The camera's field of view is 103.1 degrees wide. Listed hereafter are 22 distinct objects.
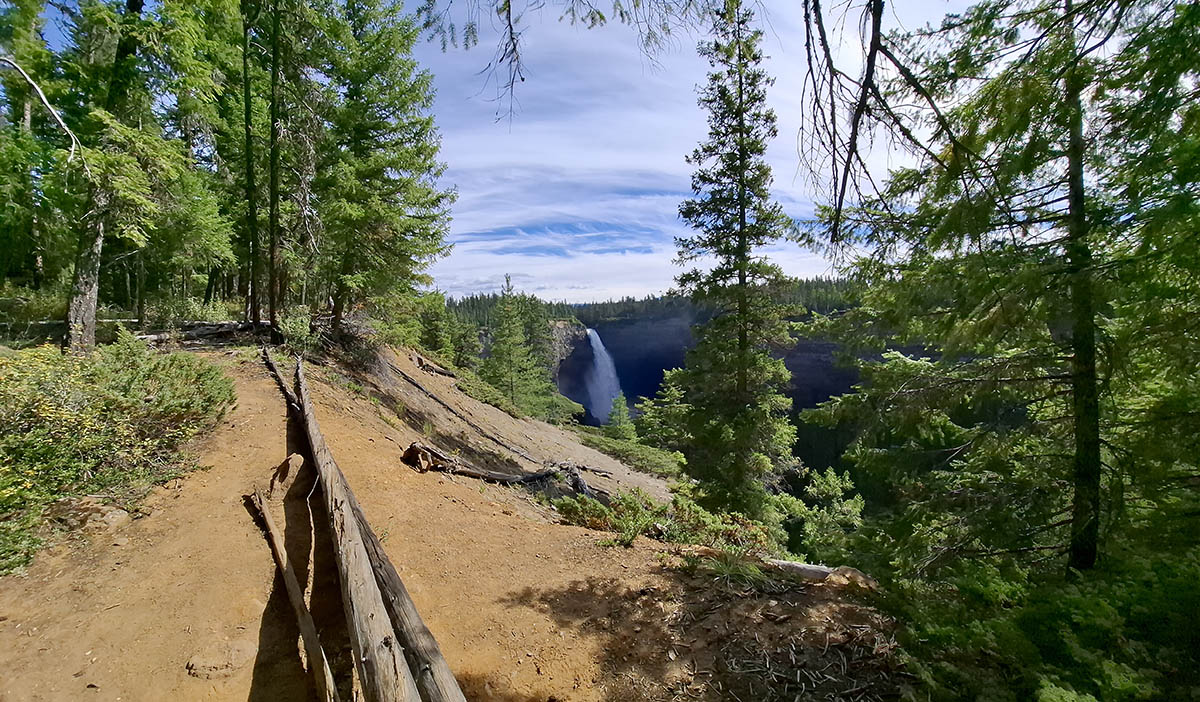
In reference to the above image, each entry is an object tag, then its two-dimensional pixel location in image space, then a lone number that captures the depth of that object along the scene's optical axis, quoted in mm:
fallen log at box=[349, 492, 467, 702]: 2326
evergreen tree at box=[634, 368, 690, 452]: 11156
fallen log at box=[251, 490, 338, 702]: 2820
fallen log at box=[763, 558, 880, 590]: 4361
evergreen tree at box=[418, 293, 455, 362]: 33719
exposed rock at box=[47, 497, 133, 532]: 4246
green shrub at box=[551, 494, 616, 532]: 6828
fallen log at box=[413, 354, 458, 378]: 20656
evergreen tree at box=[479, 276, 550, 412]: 34594
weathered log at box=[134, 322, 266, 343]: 10936
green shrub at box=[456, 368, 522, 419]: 21797
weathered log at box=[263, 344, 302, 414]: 7738
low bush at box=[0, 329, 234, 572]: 4121
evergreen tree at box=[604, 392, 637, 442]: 34250
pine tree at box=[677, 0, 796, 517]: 10219
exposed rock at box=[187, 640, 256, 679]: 3020
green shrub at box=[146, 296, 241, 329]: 13352
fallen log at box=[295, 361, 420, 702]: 2293
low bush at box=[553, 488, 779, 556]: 6469
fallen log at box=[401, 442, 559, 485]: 7625
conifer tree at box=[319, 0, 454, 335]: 10820
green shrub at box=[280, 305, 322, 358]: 11295
